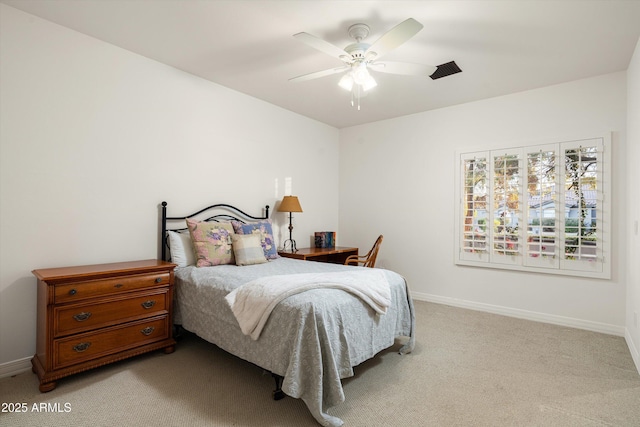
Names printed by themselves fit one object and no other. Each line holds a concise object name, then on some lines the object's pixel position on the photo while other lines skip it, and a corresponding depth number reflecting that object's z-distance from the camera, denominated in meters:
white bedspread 2.09
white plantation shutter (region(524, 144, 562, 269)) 3.63
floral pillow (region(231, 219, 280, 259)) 3.54
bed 1.89
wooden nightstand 4.15
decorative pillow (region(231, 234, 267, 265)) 3.25
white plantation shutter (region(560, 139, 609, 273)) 3.39
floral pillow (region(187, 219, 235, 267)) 3.10
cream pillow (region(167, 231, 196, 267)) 3.12
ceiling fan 2.24
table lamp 4.31
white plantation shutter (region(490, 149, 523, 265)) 3.87
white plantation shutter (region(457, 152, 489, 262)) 4.12
